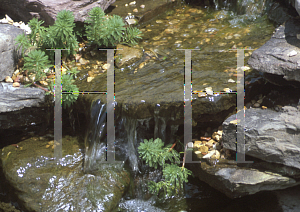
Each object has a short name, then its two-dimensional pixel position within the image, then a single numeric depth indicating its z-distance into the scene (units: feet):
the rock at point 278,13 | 15.17
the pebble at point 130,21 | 16.06
